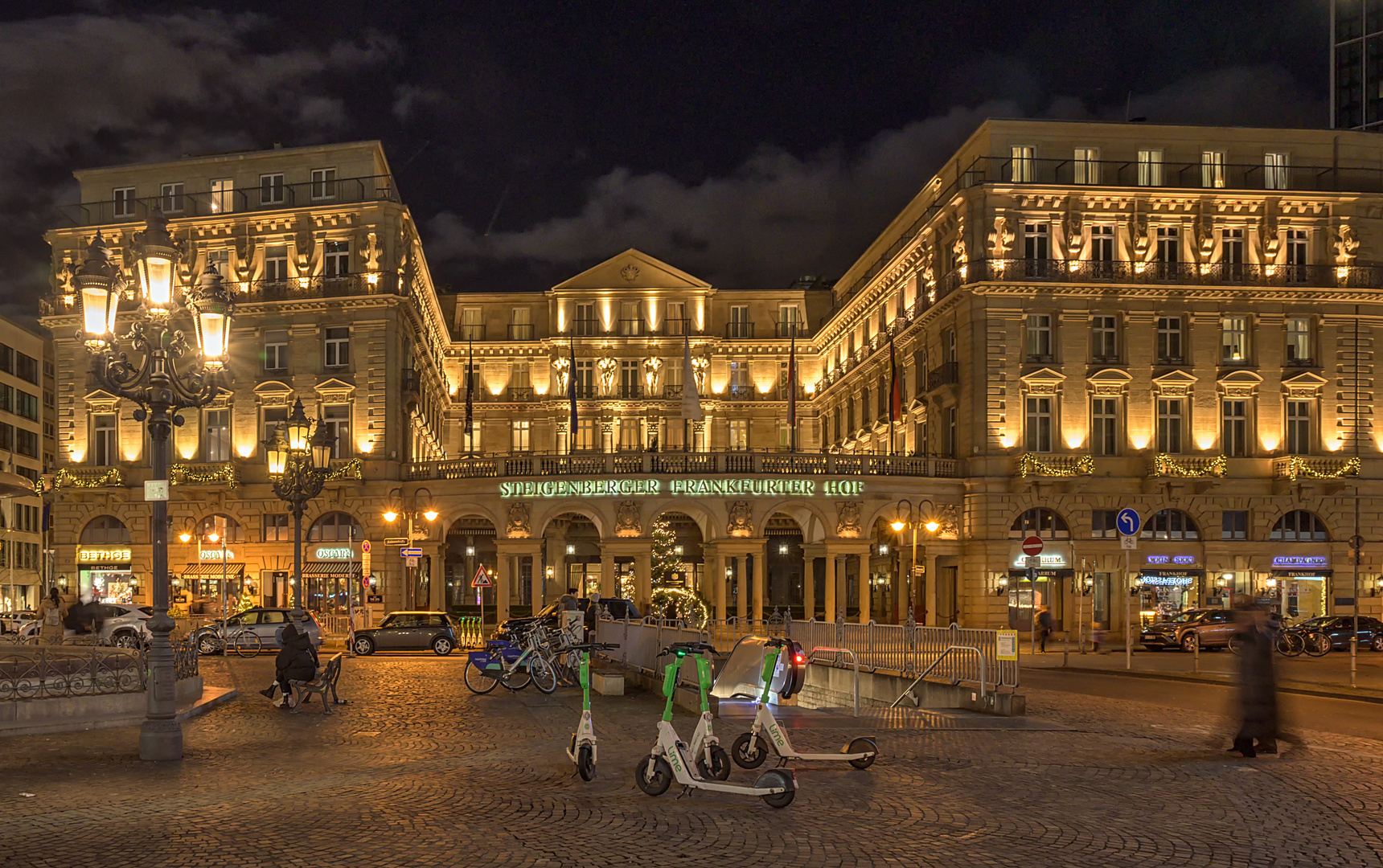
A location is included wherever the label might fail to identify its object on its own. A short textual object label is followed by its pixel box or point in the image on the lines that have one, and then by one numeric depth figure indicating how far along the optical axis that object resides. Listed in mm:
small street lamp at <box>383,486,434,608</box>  49906
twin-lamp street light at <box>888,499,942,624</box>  49844
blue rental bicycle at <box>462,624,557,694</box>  22875
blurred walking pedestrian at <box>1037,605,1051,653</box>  39750
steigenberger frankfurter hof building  49125
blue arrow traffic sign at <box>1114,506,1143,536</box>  26750
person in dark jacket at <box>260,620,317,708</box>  19812
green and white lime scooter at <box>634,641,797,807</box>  11250
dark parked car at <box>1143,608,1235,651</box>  39938
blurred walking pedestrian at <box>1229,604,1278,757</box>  14508
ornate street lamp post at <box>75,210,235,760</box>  14656
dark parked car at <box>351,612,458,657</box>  36719
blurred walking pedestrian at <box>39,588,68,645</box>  34875
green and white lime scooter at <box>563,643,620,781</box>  12742
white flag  52625
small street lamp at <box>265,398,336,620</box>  33219
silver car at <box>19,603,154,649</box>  34469
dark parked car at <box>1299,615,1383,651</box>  39531
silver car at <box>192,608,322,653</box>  35656
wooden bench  19781
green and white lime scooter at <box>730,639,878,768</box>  12297
